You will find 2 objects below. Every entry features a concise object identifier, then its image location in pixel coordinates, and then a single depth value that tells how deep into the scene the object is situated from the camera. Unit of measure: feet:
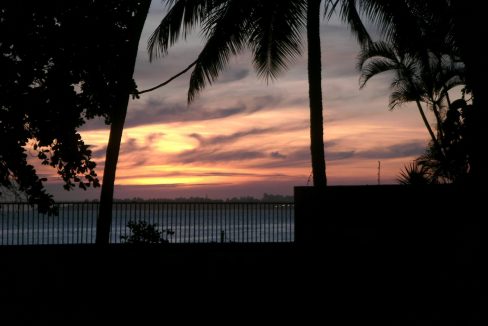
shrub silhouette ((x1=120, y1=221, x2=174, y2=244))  41.75
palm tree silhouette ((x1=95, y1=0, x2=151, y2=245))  35.73
